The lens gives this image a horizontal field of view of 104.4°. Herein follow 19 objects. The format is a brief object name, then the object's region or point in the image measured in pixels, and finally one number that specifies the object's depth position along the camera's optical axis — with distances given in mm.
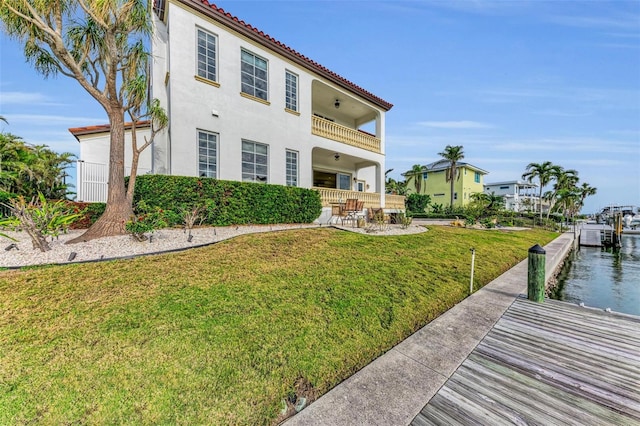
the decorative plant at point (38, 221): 5371
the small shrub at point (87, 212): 8472
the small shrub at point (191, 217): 7535
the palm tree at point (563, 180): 35469
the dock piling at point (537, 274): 5008
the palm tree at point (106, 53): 6734
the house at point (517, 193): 55281
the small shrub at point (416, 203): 32750
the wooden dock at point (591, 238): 22062
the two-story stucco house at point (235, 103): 9492
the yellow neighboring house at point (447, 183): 38094
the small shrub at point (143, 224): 6379
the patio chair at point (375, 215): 12533
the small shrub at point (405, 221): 12938
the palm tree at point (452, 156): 34500
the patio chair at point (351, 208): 12617
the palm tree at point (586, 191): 62562
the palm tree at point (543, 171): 34844
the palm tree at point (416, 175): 40062
